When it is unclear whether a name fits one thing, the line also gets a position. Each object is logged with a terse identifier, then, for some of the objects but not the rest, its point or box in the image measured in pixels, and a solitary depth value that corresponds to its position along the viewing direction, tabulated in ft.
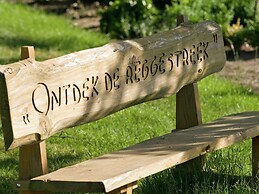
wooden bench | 15.71
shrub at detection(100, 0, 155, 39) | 39.24
